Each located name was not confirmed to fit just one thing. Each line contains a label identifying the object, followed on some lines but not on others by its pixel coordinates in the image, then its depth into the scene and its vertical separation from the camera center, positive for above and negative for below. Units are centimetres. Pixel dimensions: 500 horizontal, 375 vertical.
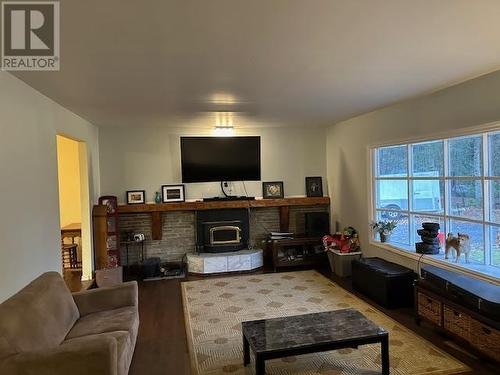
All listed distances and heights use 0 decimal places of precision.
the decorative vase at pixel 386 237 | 515 -81
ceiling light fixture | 519 +97
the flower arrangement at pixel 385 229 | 510 -69
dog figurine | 385 -71
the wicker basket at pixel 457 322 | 309 -126
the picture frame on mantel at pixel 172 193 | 638 -14
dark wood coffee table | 258 -115
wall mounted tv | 620 +45
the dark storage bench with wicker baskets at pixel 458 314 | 286 -119
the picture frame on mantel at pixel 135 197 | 625 -19
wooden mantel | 608 -38
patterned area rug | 295 -149
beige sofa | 212 -99
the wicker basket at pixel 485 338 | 280 -128
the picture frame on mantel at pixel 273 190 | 678 -14
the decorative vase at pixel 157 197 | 632 -20
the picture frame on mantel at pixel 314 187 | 693 -11
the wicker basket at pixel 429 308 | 344 -126
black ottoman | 421 -123
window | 356 -13
